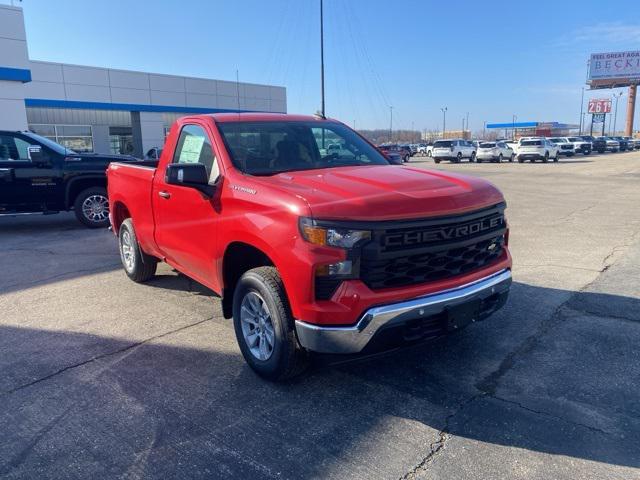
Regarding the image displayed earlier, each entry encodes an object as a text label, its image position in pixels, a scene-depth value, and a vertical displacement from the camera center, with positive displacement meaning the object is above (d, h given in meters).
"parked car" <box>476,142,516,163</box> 39.66 -1.14
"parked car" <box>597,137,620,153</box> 56.00 -0.95
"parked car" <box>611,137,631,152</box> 59.13 -0.96
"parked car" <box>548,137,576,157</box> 45.31 -1.12
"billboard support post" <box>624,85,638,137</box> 87.26 +5.28
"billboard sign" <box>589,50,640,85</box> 83.81 +11.25
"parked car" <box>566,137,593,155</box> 49.38 -1.03
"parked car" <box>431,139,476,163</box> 40.09 -0.96
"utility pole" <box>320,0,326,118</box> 27.16 +4.54
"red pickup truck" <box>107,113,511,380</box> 3.08 -0.67
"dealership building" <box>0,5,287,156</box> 28.62 +2.59
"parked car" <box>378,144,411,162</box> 43.57 -0.85
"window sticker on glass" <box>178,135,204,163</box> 4.58 -0.05
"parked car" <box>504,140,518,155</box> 40.16 -0.77
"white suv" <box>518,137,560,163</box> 36.81 -0.94
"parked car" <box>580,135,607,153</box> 54.75 -0.80
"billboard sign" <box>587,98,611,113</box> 97.88 +5.70
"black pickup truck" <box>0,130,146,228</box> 9.72 -0.63
